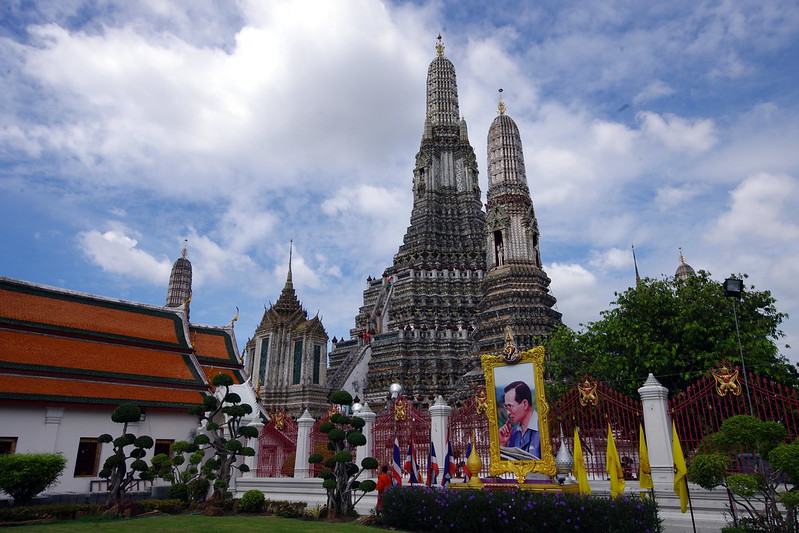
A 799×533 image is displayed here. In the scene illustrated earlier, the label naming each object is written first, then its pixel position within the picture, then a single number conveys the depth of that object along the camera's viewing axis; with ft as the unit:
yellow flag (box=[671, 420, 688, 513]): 29.17
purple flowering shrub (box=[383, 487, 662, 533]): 28.50
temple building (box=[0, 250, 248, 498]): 51.80
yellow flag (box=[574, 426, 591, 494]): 34.04
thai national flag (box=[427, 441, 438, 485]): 44.86
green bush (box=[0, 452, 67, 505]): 41.57
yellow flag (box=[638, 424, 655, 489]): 32.81
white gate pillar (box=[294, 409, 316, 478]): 56.90
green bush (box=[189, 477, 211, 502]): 50.42
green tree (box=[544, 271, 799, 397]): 55.72
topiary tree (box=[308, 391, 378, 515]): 43.90
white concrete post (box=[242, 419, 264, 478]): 61.31
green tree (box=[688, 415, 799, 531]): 27.30
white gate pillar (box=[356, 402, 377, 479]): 52.03
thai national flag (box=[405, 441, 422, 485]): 46.15
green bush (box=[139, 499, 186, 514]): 44.78
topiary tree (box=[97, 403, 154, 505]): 46.06
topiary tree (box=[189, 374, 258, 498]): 49.85
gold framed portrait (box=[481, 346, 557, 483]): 40.16
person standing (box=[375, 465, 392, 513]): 41.43
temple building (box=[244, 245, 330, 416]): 128.36
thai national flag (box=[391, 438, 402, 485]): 44.09
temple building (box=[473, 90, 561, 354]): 91.15
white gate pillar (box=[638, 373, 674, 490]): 36.50
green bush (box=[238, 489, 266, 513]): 47.16
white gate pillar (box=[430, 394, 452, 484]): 46.50
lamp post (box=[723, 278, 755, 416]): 37.58
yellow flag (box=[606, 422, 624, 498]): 33.13
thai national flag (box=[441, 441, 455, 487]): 42.72
